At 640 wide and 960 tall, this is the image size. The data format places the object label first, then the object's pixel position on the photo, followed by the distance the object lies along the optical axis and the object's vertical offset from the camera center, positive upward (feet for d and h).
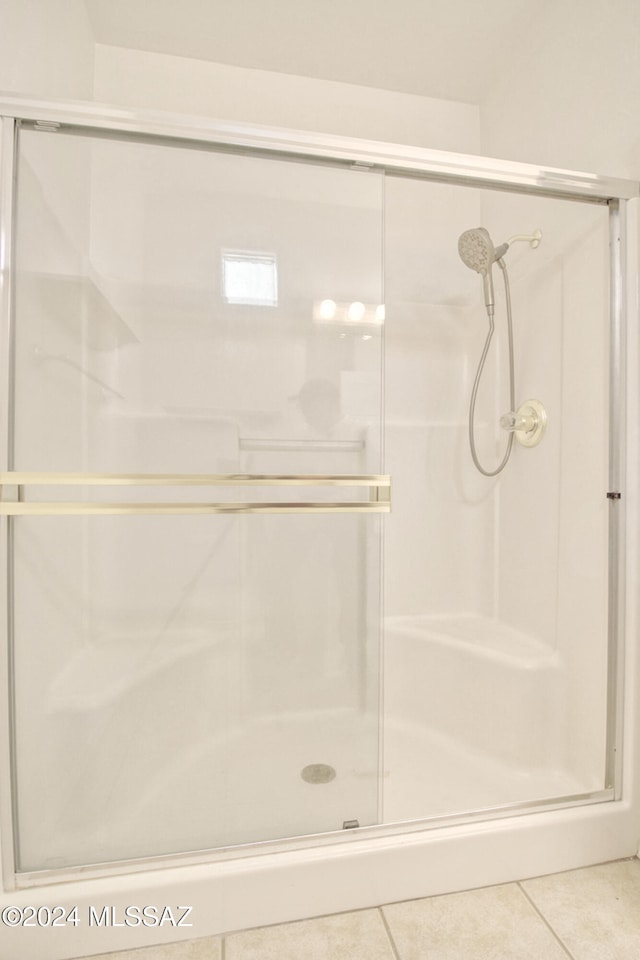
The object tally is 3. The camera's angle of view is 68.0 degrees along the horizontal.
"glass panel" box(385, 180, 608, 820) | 4.05 -0.41
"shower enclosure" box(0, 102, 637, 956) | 3.16 -0.17
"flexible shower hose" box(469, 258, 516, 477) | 4.53 +0.84
